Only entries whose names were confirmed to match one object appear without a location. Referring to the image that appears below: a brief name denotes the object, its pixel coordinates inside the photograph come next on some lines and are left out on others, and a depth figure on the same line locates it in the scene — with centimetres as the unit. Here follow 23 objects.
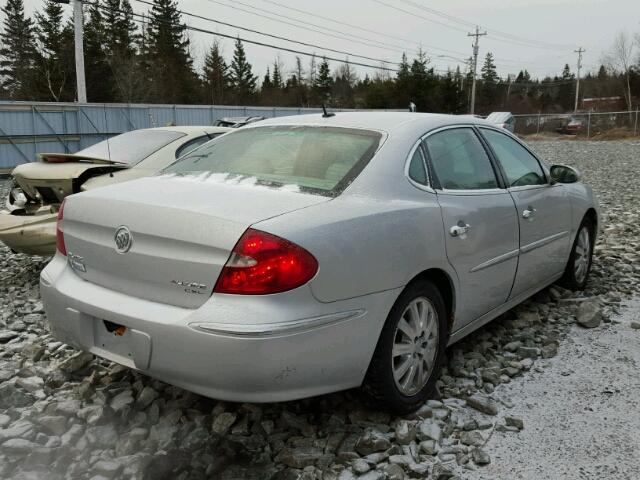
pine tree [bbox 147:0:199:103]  4753
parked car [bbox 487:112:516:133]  2580
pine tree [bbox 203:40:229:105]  5581
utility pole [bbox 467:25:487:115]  5539
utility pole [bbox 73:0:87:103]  2044
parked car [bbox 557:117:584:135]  4271
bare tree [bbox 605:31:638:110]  5897
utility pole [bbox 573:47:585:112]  8452
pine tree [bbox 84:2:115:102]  4297
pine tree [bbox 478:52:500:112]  8069
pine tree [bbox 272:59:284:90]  7325
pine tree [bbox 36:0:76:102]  4244
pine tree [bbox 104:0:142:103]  4050
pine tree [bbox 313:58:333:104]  6888
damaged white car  489
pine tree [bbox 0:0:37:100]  4403
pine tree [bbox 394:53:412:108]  5709
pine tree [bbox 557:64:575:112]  9025
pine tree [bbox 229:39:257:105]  6012
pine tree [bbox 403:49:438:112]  5731
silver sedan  226
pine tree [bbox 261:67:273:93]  7237
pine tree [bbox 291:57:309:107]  6381
